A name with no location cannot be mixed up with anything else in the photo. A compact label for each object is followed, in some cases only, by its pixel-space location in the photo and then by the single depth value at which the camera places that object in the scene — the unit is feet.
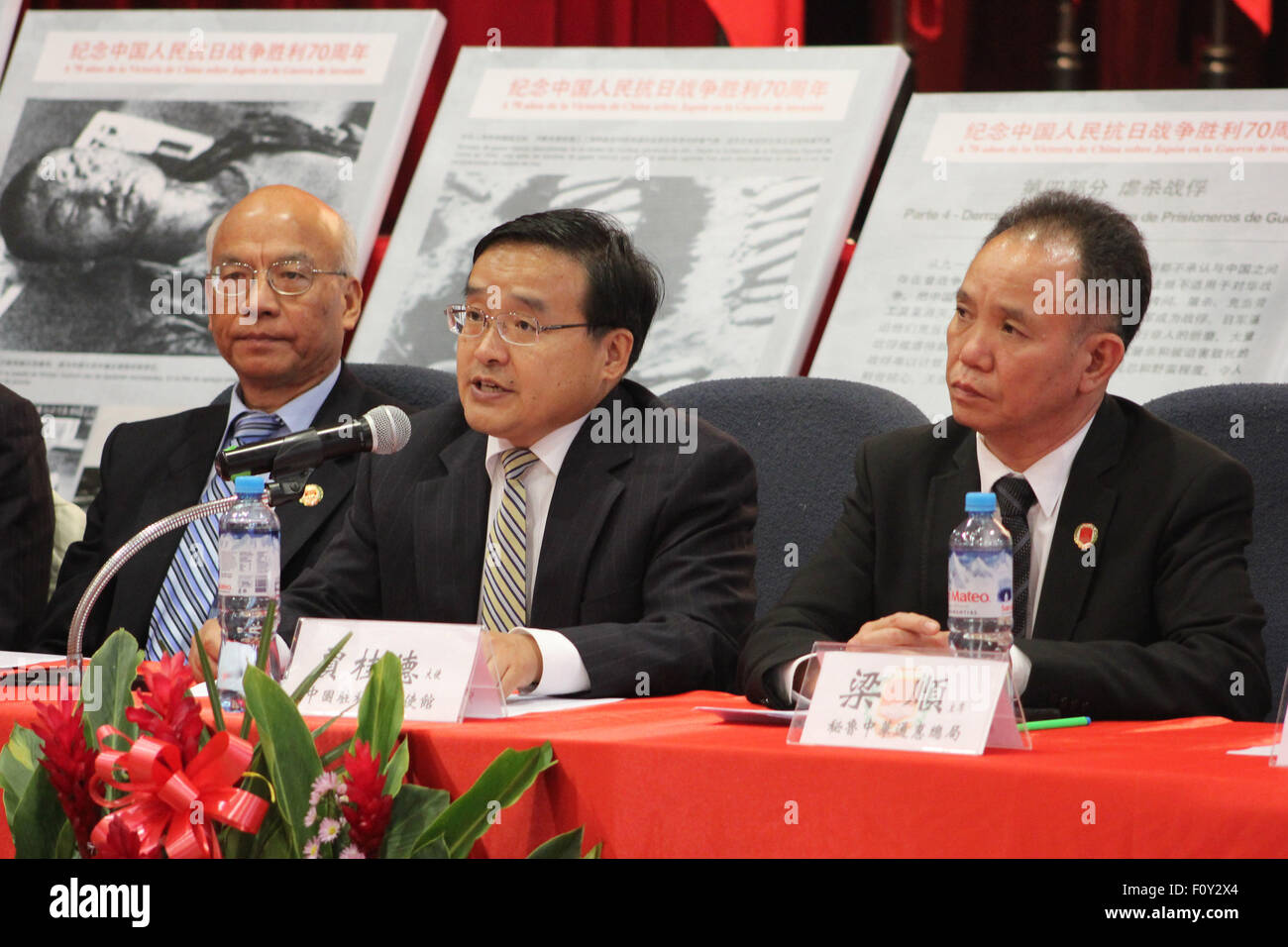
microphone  17.16
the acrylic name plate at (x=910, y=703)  16.01
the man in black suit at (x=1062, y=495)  17.61
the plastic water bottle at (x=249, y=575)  17.59
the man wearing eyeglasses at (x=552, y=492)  18.48
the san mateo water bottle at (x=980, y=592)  16.92
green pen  16.65
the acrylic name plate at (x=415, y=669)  16.73
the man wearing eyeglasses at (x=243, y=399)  20.08
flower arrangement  15.91
